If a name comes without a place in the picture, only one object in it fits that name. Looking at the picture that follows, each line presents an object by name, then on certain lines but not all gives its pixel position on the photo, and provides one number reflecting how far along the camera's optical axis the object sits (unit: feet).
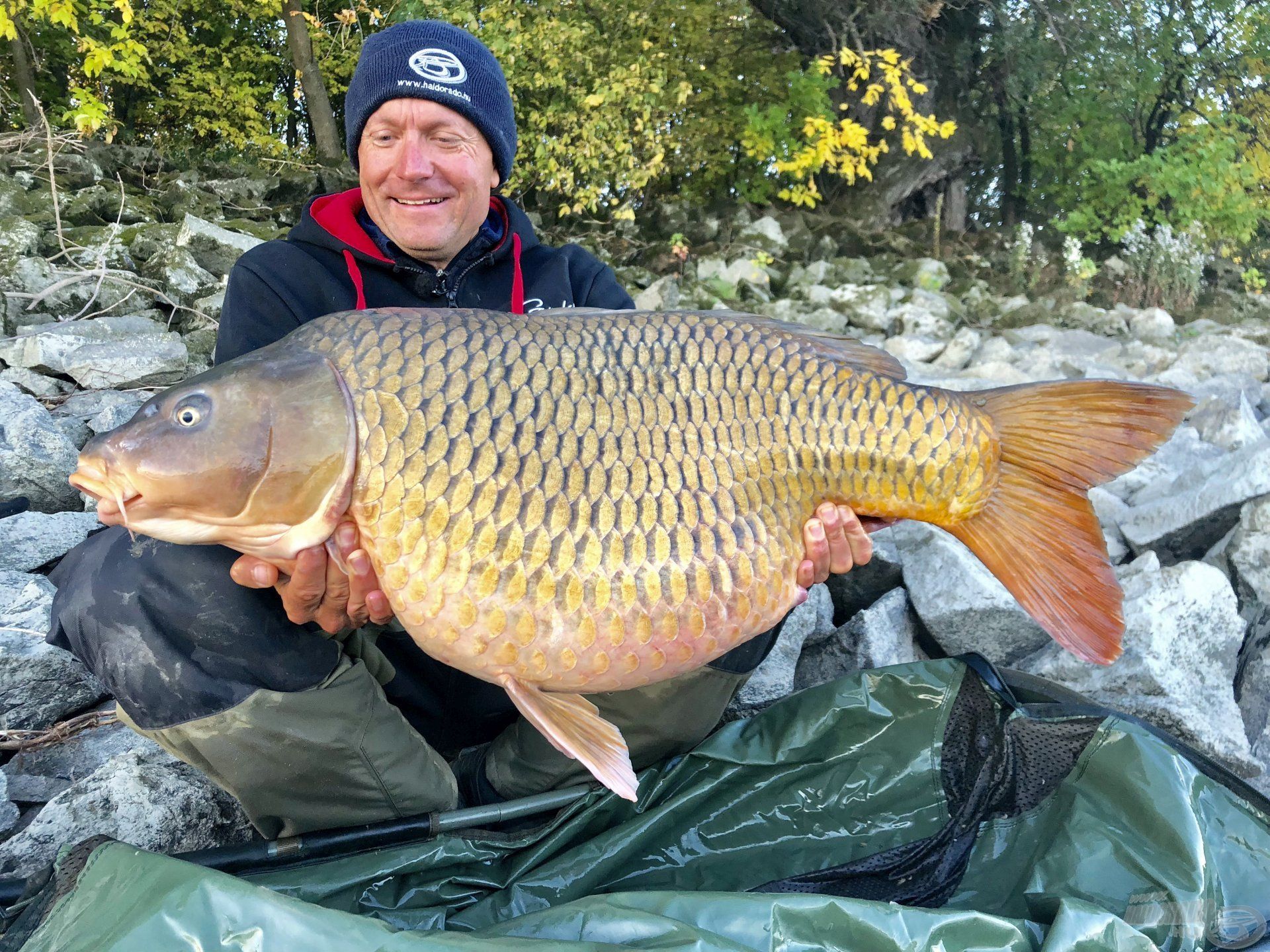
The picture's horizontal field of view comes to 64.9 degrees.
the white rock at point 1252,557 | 6.61
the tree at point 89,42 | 17.16
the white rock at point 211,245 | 13.82
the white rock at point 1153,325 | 17.97
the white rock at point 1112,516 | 7.64
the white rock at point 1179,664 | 5.58
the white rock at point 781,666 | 6.10
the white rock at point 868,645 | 6.26
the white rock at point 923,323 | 17.02
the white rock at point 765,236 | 23.16
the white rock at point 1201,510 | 6.99
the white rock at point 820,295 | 18.78
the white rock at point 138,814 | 4.42
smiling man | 4.13
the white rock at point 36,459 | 7.27
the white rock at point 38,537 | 6.55
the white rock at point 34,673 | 5.45
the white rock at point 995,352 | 14.70
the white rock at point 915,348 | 15.37
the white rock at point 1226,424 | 9.43
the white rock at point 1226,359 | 13.93
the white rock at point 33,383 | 9.21
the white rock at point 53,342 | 9.51
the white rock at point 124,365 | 9.34
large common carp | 3.69
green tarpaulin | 3.12
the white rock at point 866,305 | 17.62
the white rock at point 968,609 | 6.37
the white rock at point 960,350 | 14.80
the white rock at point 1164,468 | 8.45
